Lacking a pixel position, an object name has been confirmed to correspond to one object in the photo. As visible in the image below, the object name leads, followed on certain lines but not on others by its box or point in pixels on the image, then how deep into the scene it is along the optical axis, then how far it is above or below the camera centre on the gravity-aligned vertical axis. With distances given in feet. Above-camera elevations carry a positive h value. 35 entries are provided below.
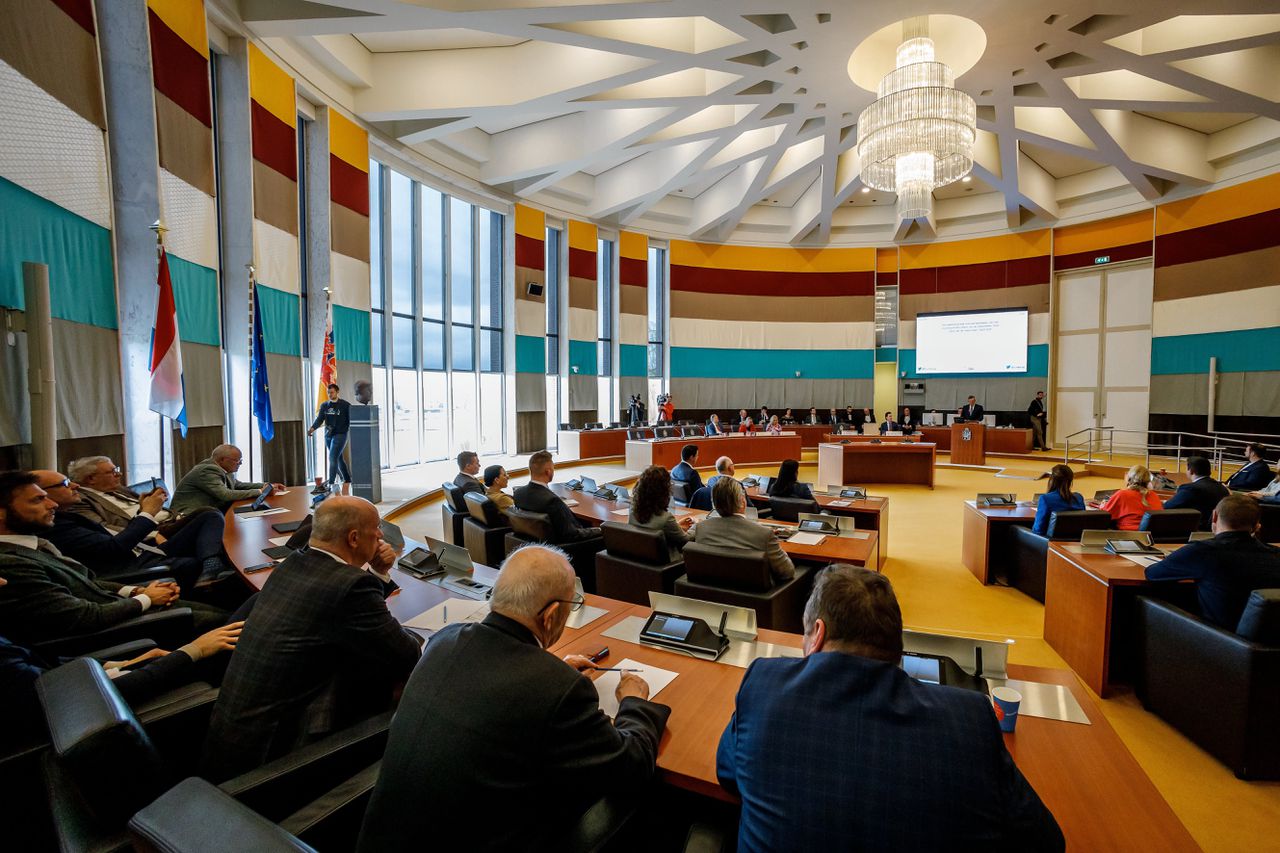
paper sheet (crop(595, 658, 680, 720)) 5.50 -2.94
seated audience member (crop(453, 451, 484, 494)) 16.78 -2.25
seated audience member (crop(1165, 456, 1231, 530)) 15.38 -2.42
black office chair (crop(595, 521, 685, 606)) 11.60 -3.44
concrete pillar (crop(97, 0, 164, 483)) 14.97 +5.42
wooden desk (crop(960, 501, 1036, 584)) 15.80 -3.69
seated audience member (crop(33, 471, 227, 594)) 9.84 -2.74
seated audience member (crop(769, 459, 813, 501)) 17.40 -2.64
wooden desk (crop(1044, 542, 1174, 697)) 9.93 -3.90
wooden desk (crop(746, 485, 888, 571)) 16.76 -3.27
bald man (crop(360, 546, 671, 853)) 3.71 -2.39
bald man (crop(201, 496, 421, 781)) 5.25 -2.55
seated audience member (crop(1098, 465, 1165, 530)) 14.35 -2.46
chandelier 19.69 +9.88
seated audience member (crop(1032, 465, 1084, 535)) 14.34 -2.40
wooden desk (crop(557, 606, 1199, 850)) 3.97 -2.97
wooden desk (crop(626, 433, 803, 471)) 36.75 -3.29
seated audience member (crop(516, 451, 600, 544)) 13.78 -2.54
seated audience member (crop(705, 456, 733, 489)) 15.70 -1.82
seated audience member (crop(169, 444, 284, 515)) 13.70 -2.33
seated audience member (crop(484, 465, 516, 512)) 15.07 -2.34
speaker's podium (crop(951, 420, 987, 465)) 38.93 -2.68
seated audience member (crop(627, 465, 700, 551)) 12.09 -2.26
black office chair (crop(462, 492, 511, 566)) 14.71 -3.41
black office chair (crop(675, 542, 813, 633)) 9.97 -3.37
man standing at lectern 41.88 -0.54
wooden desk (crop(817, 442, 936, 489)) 32.99 -3.61
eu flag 19.94 +0.44
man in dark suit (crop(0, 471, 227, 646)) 6.91 -2.54
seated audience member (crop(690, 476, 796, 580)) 10.44 -2.43
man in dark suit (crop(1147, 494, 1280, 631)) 8.25 -2.34
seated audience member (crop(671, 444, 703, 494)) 19.07 -2.46
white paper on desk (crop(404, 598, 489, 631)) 7.15 -2.84
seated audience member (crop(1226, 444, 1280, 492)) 19.60 -2.37
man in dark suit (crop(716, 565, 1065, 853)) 3.25 -2.17
